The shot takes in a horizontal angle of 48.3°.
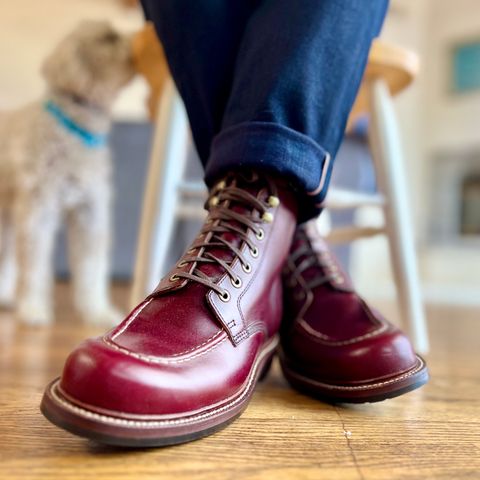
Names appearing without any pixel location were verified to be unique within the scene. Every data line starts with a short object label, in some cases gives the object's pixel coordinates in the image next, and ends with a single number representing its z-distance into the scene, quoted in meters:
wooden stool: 0.82
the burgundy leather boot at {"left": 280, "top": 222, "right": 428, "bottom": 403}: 0.47
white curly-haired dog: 1.22
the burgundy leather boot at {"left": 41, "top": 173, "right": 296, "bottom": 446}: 0.34
